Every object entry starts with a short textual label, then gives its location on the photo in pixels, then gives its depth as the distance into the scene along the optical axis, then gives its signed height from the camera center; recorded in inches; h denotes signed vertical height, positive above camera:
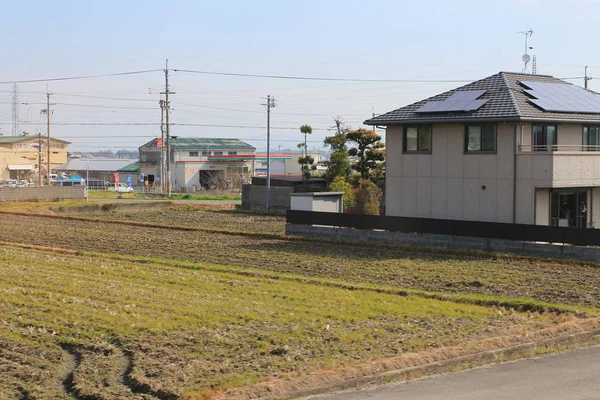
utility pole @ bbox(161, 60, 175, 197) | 2395.4 +256.9
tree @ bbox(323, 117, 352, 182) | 2033.7 +89.6
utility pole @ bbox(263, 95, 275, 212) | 1836.9 +130.1
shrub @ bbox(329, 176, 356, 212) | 1643.7 +14.3
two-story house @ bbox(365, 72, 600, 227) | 1009.5 +59.6
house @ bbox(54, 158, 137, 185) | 3860.7 +135.0
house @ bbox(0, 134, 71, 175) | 3869.1 +253.1
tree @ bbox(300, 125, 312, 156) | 2405.3 +209.2
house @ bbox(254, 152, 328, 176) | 3935.3 +157.8
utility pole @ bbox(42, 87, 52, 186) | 2757.1 +296.1
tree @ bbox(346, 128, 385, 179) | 2015.3 +117.7
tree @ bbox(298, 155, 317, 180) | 2280.9 +94.1
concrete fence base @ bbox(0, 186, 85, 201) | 2004.2 -4.8
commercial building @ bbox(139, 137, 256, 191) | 3191.4 +133.2
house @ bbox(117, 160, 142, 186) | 3646.7 +91.5
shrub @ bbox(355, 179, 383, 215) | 1583.4 -9.6
